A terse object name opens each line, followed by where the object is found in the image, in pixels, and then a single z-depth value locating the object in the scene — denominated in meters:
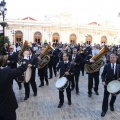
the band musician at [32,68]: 5.16
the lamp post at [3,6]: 9.59
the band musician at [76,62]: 5.80
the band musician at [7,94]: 2.50
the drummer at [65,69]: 4.64
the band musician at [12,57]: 5.84
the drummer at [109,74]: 4.09
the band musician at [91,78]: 5.50
